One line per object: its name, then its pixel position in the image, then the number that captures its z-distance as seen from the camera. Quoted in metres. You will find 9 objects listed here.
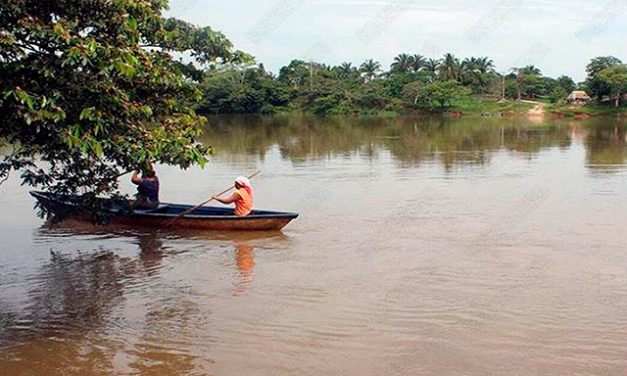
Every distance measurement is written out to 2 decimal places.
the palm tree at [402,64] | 77.81
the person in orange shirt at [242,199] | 12.14
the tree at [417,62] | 77.12
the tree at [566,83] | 73.88
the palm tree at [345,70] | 78.62
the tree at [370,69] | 77.31
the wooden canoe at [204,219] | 12.07
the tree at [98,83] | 5.82
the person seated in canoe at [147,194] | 13.10
